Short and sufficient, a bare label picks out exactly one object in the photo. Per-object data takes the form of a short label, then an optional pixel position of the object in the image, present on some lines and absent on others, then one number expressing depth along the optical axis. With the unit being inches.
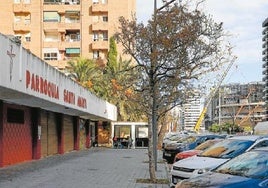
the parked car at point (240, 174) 294.0
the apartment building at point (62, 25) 2864.2
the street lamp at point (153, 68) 661.0
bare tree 647.8
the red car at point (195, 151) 753.0
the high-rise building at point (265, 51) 5658.0
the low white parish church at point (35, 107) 602.2
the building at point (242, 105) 4819.1
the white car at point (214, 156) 511.9
